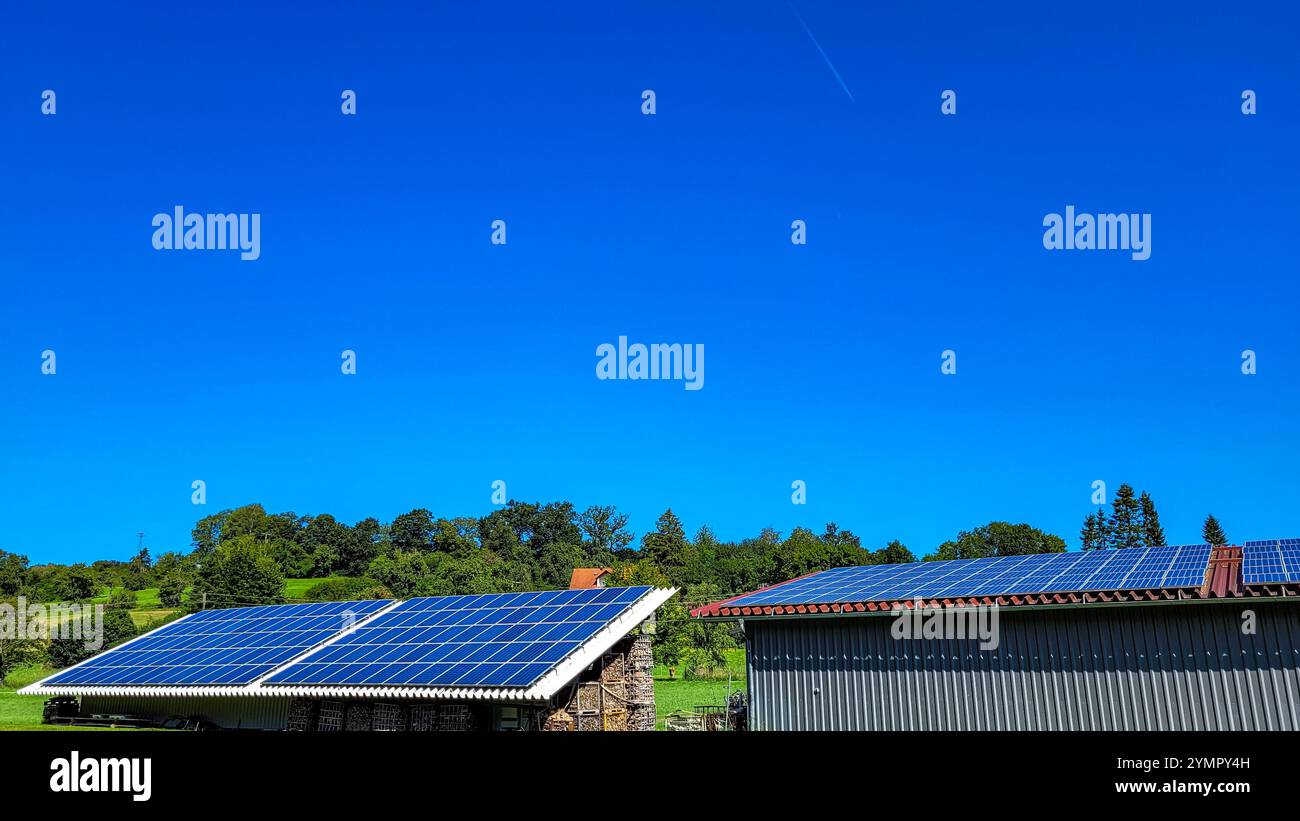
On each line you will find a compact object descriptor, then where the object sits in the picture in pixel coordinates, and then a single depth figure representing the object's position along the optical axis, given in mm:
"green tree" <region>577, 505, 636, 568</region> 160125
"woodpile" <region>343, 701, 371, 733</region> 26438
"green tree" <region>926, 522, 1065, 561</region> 105375
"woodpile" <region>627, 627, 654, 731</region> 27547
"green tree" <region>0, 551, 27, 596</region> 90562
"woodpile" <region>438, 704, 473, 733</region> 24844
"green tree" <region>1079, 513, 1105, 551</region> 117062
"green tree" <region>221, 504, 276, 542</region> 143250
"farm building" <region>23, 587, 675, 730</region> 24266
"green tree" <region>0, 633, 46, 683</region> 57428
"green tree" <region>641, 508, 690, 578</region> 132750
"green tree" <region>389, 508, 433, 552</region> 148000
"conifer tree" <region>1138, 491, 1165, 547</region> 112062
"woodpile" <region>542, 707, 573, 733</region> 24953
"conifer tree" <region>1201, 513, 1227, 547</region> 119625
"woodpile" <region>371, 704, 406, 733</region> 25844
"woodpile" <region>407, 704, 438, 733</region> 25266
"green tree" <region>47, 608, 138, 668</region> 58906
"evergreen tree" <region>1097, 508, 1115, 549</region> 115812
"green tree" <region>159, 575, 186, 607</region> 92375
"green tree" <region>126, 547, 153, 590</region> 111025
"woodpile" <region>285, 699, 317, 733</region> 27844
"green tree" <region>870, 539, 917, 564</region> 96875
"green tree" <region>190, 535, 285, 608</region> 84000
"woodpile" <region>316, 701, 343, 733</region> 27109
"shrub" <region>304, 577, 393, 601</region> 88119
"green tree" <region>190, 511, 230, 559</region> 145625
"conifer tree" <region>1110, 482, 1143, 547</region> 113812
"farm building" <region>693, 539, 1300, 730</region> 17438
